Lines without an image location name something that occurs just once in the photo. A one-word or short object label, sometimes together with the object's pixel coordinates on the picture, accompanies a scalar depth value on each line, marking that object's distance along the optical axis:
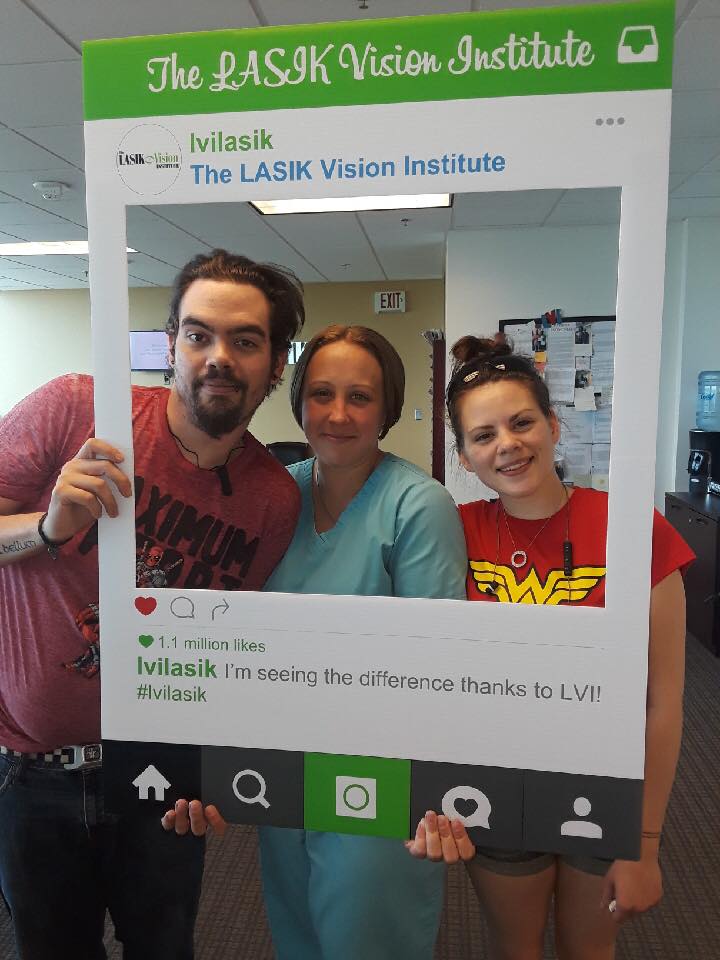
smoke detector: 3.94
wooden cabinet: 3.75
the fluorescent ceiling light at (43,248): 5.57
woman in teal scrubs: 0.89
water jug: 4.83
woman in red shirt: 0.88
